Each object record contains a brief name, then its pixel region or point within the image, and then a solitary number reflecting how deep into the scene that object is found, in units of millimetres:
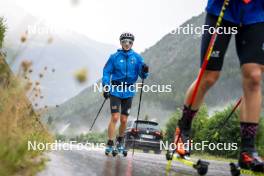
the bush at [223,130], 28984
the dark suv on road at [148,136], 25484
